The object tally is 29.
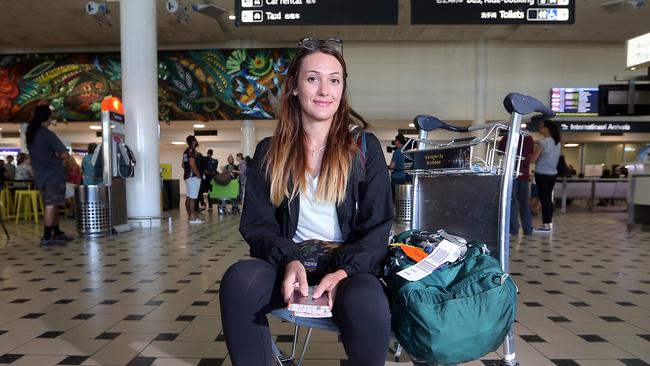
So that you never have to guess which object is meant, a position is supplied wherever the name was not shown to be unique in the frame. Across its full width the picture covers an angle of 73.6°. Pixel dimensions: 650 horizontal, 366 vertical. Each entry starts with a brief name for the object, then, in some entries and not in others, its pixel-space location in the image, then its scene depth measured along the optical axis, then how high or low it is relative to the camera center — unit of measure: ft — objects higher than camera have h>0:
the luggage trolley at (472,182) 5.65 -0.34
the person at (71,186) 31.17 -1.75
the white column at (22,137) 46.98 +2.77
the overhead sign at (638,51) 23.11 +5.86
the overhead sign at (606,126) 47.67 +3.48
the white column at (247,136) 47.26 +2.64
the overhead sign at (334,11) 19.44 +6.66
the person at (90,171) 22.07 -0.53
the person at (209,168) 34.09 -0.59
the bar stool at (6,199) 29.86 -2.55
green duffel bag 3.71 -1.36
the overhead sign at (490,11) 19.12 +6.53
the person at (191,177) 27.17 -1.05
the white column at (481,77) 46.83 +8.79
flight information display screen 46.73 +6.15
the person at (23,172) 30.30 -0.70
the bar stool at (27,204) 27.86 -2.70
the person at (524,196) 20.45 -1.84
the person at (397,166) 23.77 -0.38
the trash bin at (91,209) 20.34 -2.23
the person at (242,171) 38.01 -0.93
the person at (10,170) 35.96 -0.66
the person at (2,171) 29.49 -0.71
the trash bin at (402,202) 24.06 -2.41
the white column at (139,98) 24.22 +3.55
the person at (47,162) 17.89 -0.01
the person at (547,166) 22.31 -0.42
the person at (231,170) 33.82 -0.75
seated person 4.08 -0.48
